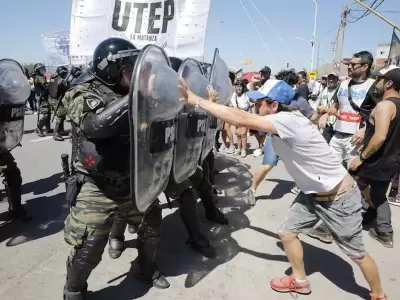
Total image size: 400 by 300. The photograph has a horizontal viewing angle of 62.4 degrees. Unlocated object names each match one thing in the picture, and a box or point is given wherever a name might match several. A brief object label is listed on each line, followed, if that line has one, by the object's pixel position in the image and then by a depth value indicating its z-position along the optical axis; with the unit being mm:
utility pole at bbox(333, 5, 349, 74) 20281
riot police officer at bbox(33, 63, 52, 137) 9055
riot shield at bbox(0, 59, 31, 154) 3008
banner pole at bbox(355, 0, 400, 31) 6749
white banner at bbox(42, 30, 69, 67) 9617
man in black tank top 2893
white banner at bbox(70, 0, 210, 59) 3859
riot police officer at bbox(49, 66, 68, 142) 8617
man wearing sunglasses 3801
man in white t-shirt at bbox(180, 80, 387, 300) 2039
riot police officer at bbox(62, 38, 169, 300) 2043
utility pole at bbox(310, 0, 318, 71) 26148
